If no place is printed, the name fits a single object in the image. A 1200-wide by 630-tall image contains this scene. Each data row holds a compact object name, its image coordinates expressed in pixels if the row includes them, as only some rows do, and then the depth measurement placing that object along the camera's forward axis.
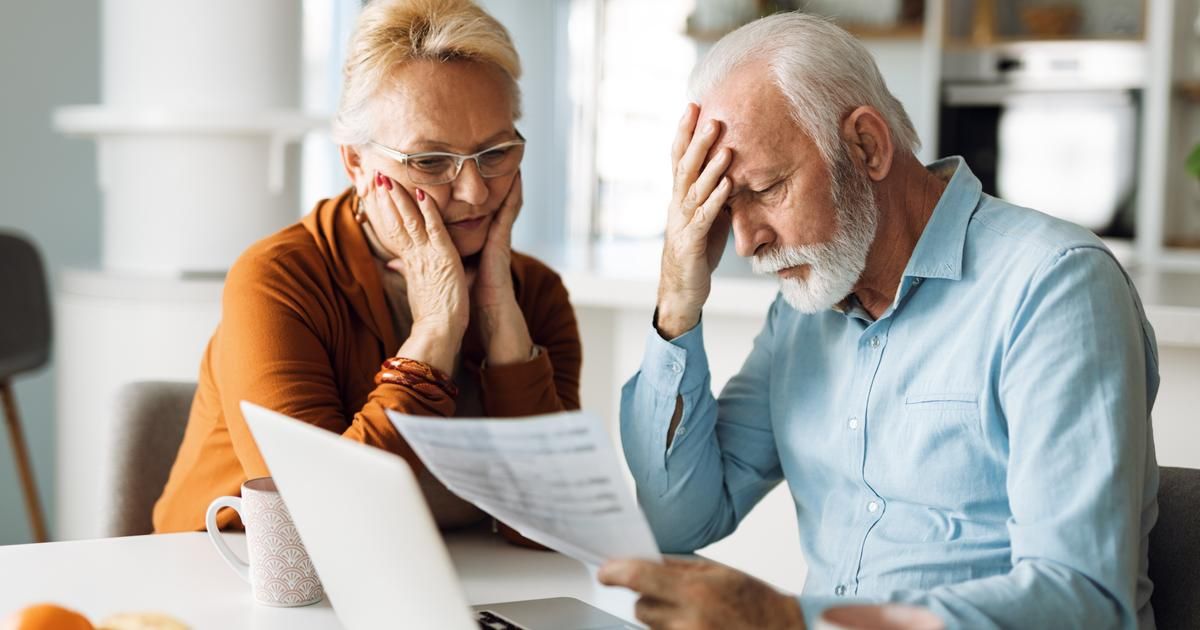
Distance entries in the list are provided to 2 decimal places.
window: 6.80
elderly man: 1.11
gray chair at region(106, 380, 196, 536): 1.70
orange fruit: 0.87
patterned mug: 1.18
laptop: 0.84
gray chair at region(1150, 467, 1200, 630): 1.22
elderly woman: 1.43
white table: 1.17
